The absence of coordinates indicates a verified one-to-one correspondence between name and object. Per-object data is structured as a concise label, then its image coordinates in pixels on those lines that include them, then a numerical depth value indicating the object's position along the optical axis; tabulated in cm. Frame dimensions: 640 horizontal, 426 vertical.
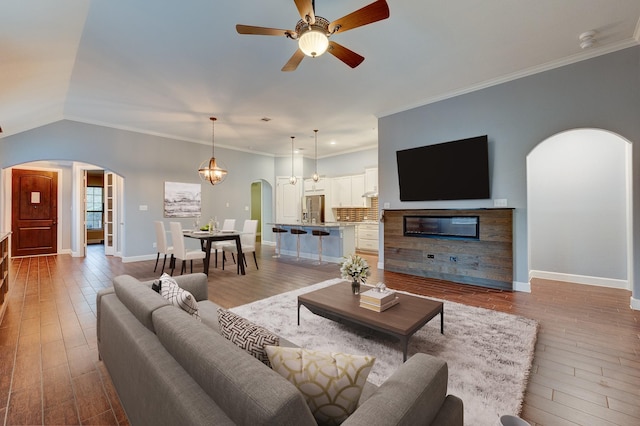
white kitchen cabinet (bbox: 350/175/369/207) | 862
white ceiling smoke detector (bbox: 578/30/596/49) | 322
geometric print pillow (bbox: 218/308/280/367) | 106
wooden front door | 735
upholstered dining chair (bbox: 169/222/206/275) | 495
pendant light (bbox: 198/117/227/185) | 605
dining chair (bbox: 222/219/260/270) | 574
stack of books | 242
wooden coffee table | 213
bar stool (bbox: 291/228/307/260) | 673
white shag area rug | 183
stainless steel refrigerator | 938
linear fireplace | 459
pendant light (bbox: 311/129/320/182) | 714
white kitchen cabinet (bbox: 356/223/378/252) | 818
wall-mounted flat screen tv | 455
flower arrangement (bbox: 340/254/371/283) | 273
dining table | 503
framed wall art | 720
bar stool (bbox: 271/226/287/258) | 712
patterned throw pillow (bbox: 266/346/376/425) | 93
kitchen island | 641
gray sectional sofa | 75
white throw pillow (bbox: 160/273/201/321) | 166
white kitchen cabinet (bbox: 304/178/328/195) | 941
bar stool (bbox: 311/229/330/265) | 632
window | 1046
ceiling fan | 220
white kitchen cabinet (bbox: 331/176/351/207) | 896
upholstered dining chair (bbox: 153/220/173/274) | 540
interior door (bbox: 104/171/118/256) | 771
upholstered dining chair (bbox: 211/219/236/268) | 702
